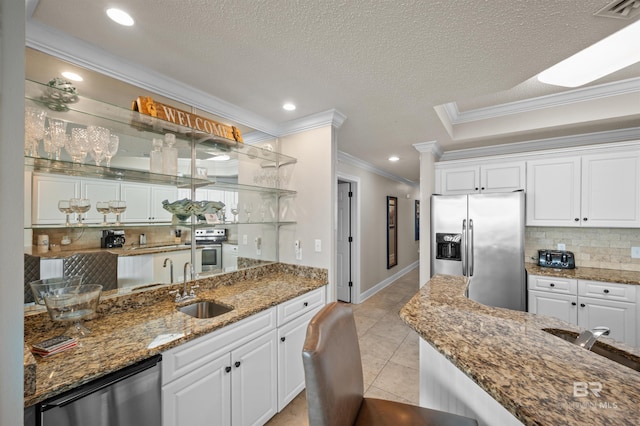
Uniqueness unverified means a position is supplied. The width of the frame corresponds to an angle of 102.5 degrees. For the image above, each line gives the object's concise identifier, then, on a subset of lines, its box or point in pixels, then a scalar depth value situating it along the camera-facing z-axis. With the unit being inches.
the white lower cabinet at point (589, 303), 95.6
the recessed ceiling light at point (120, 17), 49.4
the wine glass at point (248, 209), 100.5
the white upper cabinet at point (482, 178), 122.4
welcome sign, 67.5
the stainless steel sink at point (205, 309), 72.2
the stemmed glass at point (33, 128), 49.7
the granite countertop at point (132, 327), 38.2
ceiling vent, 45.6
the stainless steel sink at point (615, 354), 39.9
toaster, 114.7
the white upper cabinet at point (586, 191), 102.9
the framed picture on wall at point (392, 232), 224.5
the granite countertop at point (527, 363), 26.0
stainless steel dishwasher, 36.9
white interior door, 178.2
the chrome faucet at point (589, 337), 41.1
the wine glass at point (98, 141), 58.5
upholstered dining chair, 33.0
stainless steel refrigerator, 111.1
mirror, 55.5
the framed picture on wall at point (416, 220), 297.6
